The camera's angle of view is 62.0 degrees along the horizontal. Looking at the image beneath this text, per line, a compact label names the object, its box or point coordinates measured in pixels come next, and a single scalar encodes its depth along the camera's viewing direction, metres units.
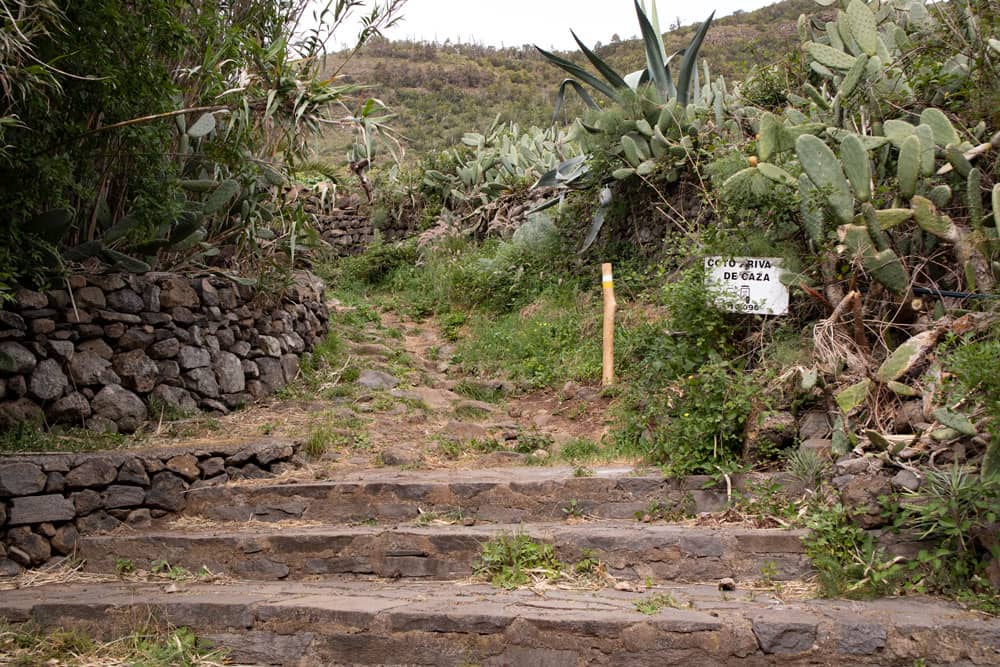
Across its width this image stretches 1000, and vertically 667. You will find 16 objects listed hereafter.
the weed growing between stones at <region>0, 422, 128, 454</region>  5.04
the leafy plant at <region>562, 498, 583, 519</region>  4.77
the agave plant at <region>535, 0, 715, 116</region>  7.96
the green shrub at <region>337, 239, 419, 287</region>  12.45
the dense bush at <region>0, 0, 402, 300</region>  4.91
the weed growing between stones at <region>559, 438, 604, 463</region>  5.79
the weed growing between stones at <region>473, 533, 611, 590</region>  4.12
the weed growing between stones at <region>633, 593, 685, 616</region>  3.64
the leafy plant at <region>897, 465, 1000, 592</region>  3.67
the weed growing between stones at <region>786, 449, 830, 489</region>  4.46
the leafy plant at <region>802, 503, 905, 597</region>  3.77
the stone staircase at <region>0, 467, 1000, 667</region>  3.46
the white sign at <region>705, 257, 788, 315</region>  5.39
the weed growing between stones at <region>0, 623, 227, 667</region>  3.75
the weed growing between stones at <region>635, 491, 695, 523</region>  4.67
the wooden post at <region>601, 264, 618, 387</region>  6.98
